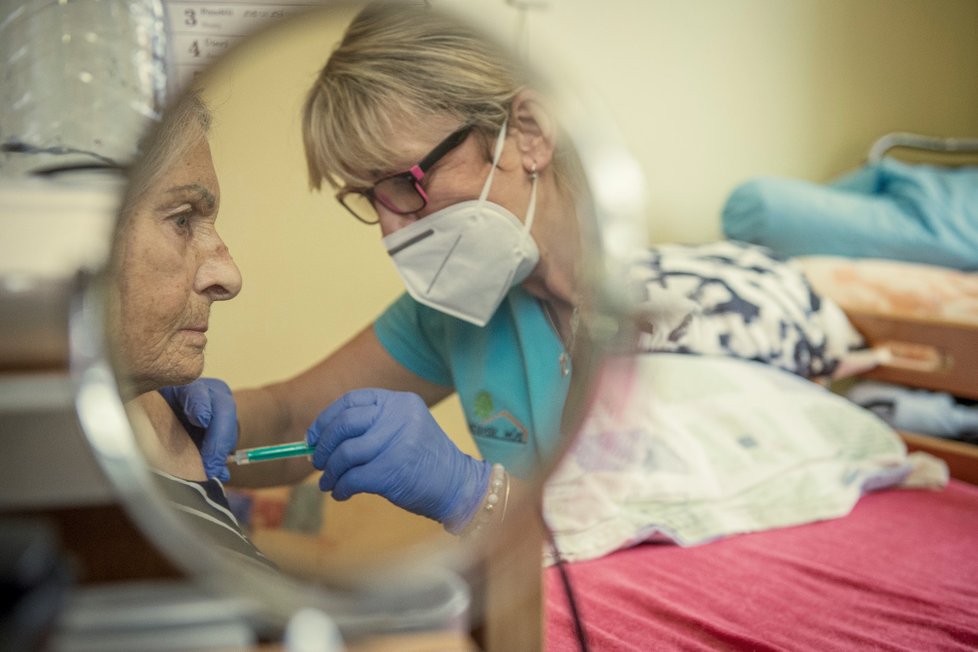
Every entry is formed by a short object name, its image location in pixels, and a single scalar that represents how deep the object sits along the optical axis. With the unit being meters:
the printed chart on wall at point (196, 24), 0.68
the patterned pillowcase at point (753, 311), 1.22
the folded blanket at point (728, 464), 0.94
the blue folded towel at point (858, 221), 1.58
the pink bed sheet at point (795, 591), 0.74
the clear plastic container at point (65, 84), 0.85
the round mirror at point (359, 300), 0.43
